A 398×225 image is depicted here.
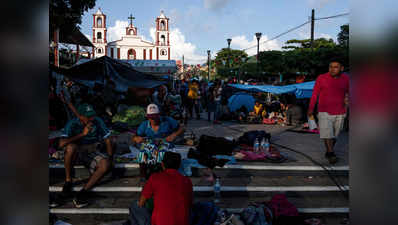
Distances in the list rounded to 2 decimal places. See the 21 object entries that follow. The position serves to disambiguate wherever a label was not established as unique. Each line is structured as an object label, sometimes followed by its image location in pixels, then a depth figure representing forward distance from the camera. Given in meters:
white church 66.81
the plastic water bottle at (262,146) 6.44
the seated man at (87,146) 4.49
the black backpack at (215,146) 5.95
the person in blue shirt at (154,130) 4.77
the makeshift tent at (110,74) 8.05
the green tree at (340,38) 30.40
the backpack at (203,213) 3.56
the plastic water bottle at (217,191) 4.55
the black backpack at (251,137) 7.01
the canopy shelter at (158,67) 28.17
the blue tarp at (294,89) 10.59
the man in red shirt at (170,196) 2.88
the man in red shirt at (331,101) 4.94
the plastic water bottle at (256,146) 6.48
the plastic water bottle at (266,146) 6.39
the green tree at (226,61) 45.06
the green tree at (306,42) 43.78
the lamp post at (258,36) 21.31
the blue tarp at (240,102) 13.63
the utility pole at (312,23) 18.34
